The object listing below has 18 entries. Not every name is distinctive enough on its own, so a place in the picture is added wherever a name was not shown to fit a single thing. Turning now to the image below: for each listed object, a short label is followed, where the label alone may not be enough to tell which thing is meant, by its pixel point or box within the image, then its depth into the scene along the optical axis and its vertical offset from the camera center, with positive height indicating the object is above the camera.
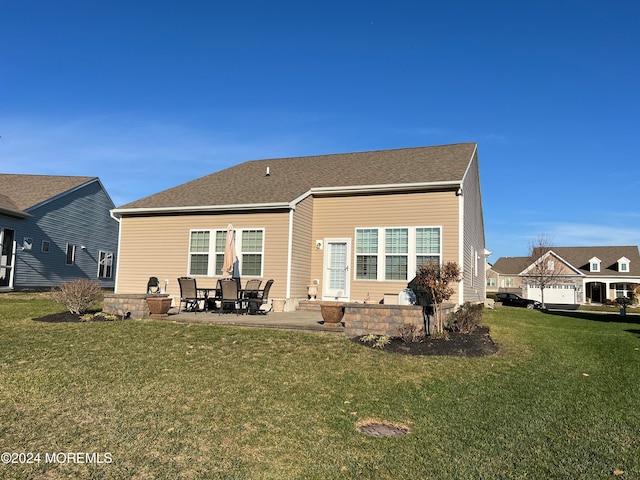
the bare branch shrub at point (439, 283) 8.81 +0.06
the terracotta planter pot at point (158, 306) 10.73 -0.71
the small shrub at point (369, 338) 8.11 -1.03
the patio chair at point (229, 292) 11.63 -0.34
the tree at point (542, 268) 42.16 +2.09
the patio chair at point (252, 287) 12.13 -0.21
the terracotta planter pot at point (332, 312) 9.23 -0.63
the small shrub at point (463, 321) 9.11 -0.72
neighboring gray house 21.20 +2.38
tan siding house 13.52 +1.79
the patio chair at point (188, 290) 11.83 -0.32
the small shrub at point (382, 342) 7.78 -1.04
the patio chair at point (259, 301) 11.73 -0.64
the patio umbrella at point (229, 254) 12.70 +0.77
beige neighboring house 44.25 +1.52
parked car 33.47 -1.03
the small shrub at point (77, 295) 10.73 -0.52
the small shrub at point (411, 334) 8.05 -0.91
